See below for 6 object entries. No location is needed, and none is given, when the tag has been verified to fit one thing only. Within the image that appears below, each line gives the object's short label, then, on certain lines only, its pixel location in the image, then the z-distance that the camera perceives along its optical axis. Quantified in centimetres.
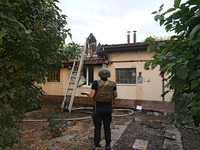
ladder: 888
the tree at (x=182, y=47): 124
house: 823
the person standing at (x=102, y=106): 331
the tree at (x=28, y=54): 206
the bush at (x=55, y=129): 488
